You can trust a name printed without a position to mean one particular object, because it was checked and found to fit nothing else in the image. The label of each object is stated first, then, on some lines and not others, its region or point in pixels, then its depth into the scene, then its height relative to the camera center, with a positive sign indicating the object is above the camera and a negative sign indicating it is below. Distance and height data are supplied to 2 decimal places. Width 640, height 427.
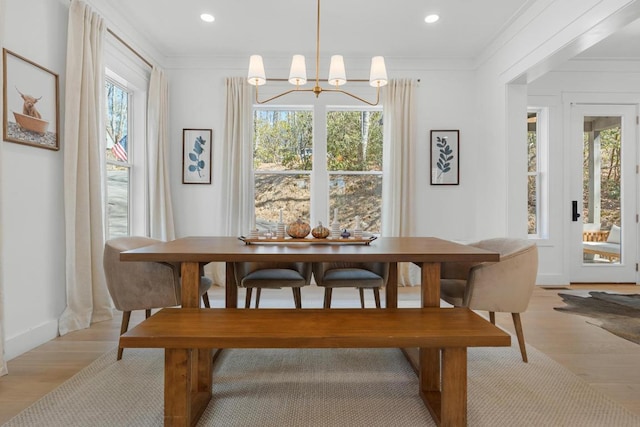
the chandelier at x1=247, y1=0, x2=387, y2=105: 2.46 +0.98
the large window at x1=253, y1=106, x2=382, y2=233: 4.61 +0.68
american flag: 3.73 +0.65
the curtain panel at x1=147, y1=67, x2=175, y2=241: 4.02 +0.51
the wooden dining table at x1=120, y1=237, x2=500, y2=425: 1.81 -0.24
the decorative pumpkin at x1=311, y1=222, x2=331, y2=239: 2.37 -0.14
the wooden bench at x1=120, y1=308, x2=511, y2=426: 1.40 -0.50
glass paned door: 4.58 +0.26
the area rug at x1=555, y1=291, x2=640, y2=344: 2.90 -0.93
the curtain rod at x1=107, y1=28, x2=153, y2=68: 3.26 +1.63
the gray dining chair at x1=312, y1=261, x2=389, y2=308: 2.71 -0.50
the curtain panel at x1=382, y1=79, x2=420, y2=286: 4.37 +0.65
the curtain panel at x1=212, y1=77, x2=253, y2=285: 4.32 +0.61
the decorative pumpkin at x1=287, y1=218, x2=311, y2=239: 2.39 -0.13
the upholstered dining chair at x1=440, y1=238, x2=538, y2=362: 2.15 -0.42
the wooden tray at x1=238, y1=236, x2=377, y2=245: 2.29 -0.19
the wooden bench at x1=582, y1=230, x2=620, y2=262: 4.62 -0.40
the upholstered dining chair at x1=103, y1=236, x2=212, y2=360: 2.20 -0.45
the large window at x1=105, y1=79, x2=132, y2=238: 3.64 +0.56
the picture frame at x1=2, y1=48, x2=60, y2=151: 2.26 +0.73
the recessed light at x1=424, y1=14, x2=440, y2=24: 3.51 +1.94
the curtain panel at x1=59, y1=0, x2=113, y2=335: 2.72 +0.28
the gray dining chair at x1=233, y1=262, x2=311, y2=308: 2.75 -0.51
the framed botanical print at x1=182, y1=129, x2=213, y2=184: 4.45 +0.69
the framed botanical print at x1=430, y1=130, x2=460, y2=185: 4.53 +0.71
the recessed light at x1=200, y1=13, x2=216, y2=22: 3.49 +1.93
